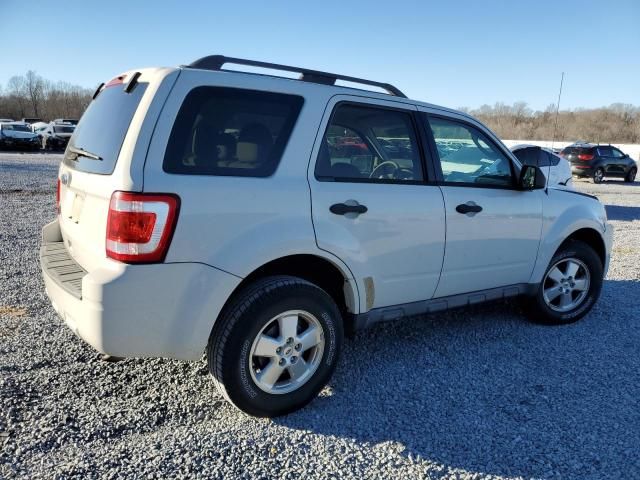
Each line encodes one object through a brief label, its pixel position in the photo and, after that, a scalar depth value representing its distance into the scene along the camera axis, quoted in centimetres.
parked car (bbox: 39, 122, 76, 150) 3142
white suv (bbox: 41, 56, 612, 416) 248
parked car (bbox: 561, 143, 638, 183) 2241
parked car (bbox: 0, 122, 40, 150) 2916
